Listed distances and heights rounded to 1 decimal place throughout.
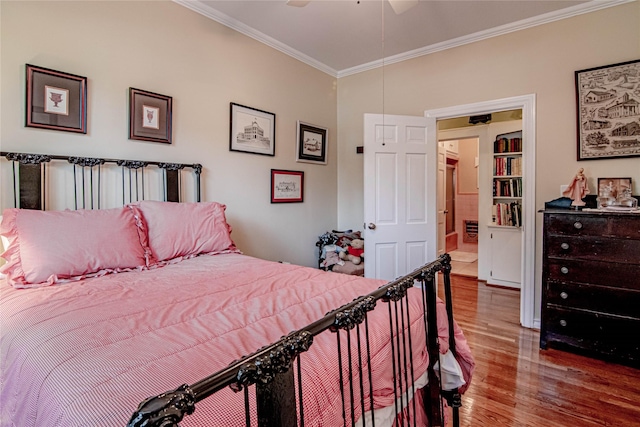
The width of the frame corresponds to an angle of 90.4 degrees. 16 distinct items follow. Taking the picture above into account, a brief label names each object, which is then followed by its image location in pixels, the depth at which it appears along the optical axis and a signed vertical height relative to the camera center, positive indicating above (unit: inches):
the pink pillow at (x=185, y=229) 79.0 -5.1
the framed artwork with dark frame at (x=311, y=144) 145.6 +31.4
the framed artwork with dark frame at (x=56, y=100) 72.7 +26.3
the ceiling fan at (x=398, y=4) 81.1 +53.1
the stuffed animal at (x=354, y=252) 139.5 -18.9
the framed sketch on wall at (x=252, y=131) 117.8 +30.8
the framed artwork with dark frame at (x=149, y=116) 89.4 +27.4
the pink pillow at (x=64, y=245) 59.2 -7.1
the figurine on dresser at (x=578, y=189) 100.1 +6.2
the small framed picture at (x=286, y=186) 133.9 +10.2
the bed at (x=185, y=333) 26.0 -15.2
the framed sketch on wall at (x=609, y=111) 99.5 +31.7
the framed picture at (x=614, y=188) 99.3 +6.7
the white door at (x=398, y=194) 131.0 +6.3
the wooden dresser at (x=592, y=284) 87.1 -21.9
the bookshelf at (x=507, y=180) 173.5 +16.1
